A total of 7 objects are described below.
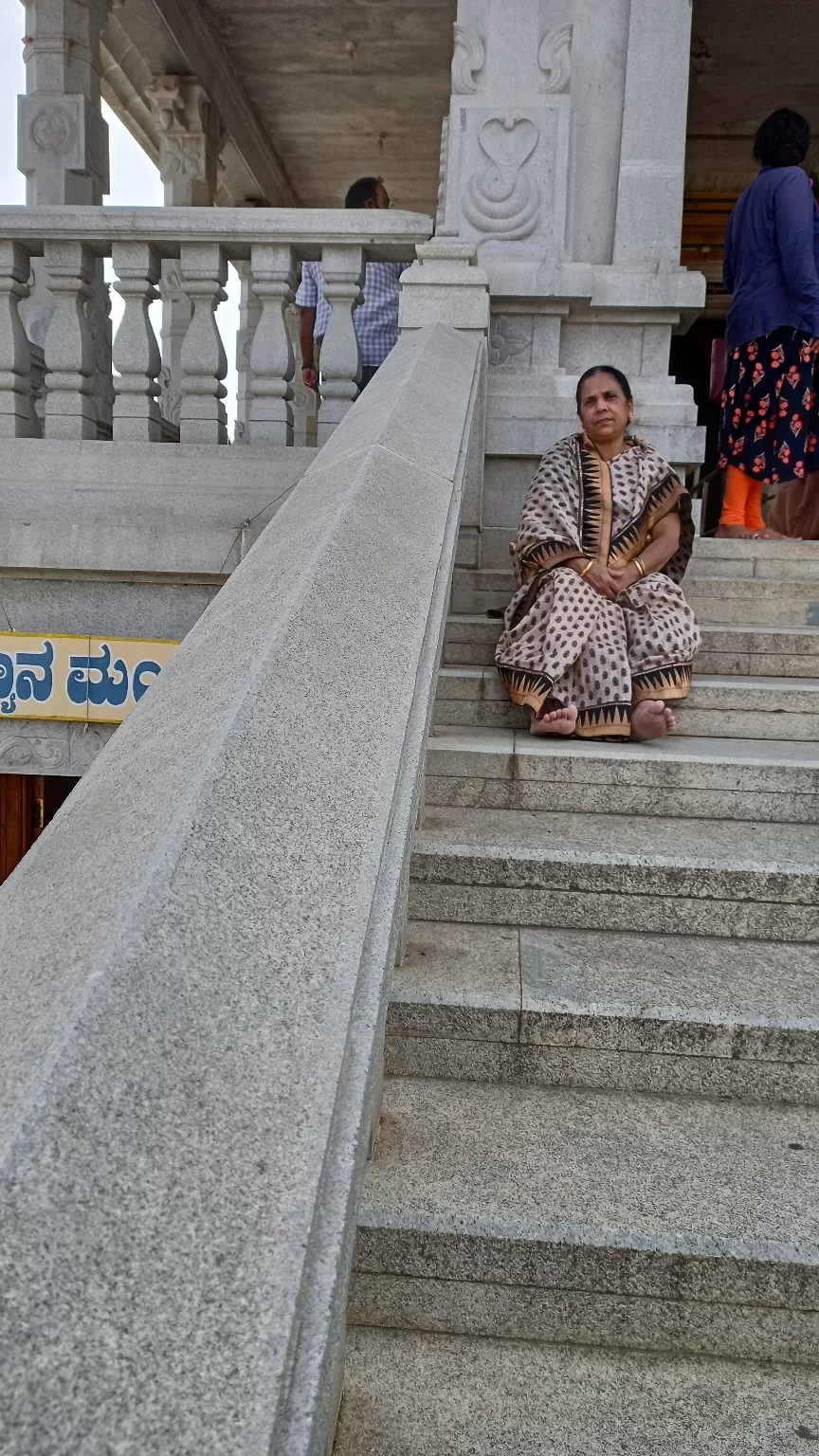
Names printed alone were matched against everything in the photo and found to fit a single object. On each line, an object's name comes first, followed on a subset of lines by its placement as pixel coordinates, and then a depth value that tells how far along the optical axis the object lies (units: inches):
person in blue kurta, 181.5
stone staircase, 59.9
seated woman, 129.2
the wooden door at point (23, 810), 291.4
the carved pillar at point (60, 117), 277.7
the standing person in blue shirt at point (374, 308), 199.0
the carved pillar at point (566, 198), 195.0
